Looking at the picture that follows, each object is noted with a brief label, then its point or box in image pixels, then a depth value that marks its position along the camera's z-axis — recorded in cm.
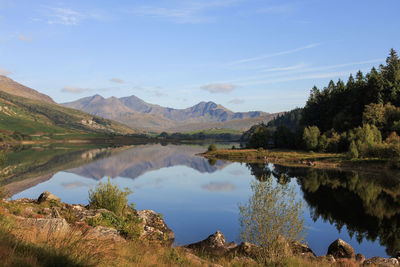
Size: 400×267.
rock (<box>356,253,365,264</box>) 2409
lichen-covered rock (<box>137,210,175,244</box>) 2863
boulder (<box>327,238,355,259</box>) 2536
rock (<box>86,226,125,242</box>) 1873
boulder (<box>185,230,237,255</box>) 2581
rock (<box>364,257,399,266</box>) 2238
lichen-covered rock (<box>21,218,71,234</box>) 1546
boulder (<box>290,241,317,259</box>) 2328
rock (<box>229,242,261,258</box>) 2241
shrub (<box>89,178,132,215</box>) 3167
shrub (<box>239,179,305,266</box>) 1969
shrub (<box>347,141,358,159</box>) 9762
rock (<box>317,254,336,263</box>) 2148
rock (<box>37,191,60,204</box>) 3416
